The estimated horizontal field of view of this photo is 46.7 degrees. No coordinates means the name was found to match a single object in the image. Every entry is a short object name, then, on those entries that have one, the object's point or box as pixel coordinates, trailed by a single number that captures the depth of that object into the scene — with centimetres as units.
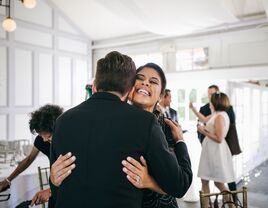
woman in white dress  337
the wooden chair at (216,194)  175
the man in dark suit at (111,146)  101
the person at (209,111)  404
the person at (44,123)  190
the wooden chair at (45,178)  264
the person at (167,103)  408
